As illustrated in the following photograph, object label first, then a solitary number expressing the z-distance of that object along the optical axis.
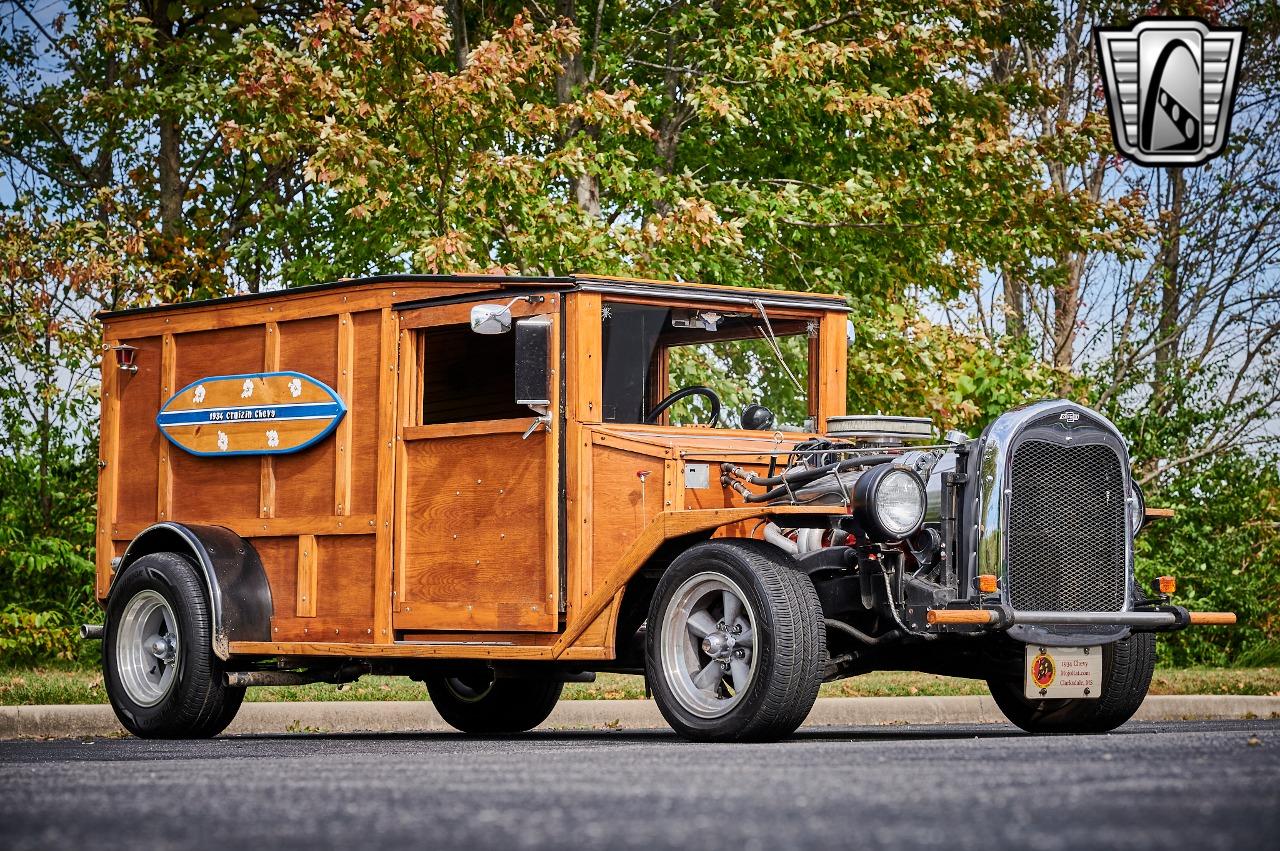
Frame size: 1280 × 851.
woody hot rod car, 8.19
